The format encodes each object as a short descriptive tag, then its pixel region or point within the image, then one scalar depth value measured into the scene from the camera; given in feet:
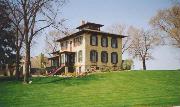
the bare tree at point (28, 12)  102.27
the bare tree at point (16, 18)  105.43
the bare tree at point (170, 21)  182.80
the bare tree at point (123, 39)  235.81
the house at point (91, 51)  160.35
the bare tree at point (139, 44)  240.12
